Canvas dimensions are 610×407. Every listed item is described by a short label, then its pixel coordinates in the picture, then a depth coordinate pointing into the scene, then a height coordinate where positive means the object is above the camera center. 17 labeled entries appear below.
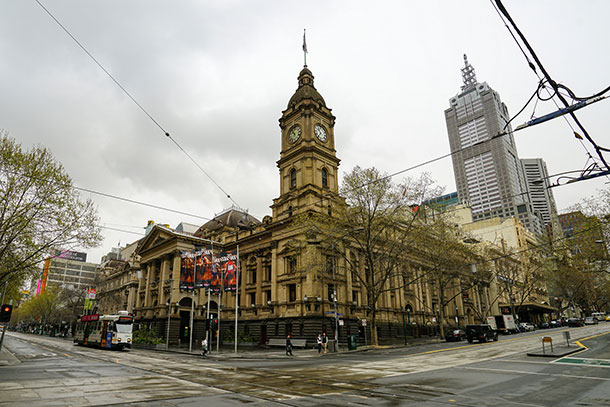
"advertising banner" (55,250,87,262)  132.95 +24.07
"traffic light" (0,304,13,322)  21.44 +0.74
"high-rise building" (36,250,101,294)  134.25 +19.25
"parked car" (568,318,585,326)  65.17 -2.27
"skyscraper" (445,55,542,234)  171.25 +66.33
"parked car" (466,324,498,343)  36.34 -2.04
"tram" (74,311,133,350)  35.75 -0.77
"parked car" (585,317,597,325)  69.88 -2.36
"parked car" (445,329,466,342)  40.53 -2.52
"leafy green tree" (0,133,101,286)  22.39 +7.16
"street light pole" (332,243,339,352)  31.92 -0.82
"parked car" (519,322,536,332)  62.41 -2.88
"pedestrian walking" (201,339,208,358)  29.61 -2.22
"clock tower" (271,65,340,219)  44.62 +19.98
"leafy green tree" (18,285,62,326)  83.12 +4.50
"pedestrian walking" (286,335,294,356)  30.25 -2.43
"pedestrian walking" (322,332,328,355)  31.83 -2.20
